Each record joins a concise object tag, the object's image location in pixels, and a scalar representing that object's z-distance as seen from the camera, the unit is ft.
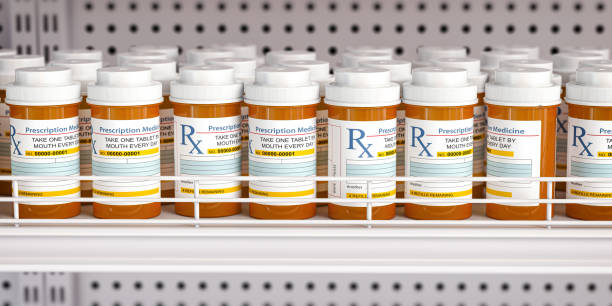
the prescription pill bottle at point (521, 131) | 3.47
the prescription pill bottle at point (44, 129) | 3.46
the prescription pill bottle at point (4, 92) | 3.86
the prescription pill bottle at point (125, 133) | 3.46
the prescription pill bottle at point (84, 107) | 3.80
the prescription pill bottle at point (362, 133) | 3.44
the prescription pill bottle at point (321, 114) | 3.75
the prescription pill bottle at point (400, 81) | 3.79
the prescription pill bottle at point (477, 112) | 3.82
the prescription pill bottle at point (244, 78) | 3.80
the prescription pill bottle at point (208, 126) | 3.51
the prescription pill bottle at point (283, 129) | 3.44
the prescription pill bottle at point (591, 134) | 3.47
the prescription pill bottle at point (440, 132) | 3.49
